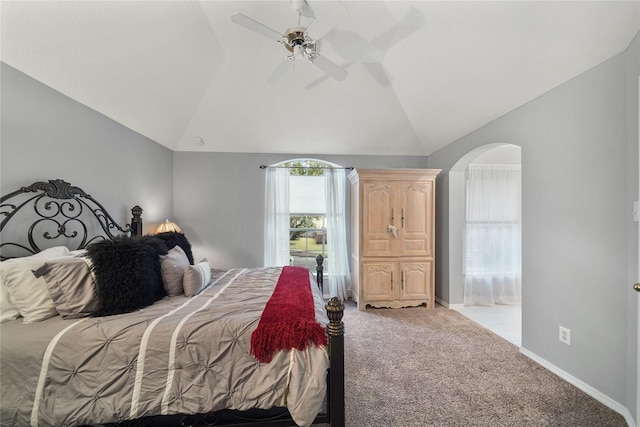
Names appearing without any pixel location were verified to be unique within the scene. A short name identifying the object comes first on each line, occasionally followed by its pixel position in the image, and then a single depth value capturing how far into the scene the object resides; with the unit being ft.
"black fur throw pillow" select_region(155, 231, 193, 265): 8.47
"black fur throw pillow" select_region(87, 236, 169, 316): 5.14
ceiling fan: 5.24
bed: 4.25
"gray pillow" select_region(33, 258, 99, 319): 4.87
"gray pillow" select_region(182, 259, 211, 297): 6.64
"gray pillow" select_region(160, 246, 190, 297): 6.58
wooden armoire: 11.99
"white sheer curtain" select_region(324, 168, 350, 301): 13.57
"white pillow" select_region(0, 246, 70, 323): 4.79
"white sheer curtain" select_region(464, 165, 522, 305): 13.17
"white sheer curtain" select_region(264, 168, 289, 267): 13.48
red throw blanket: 4.45
